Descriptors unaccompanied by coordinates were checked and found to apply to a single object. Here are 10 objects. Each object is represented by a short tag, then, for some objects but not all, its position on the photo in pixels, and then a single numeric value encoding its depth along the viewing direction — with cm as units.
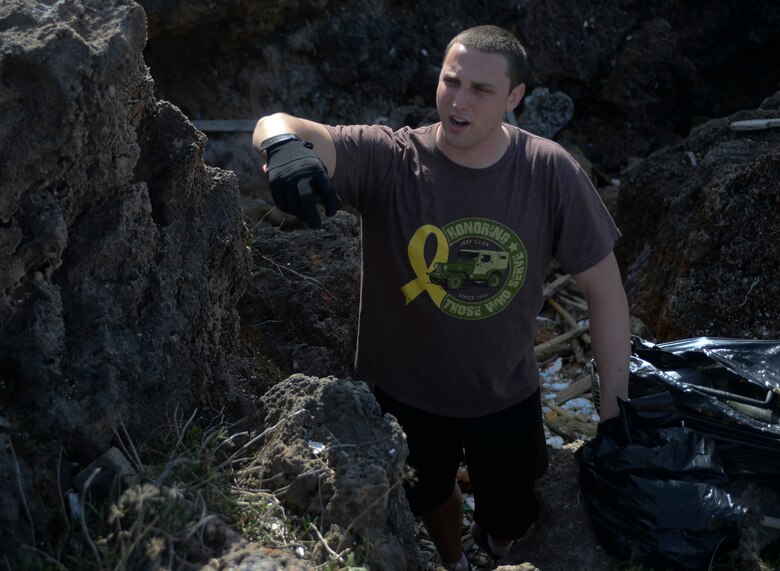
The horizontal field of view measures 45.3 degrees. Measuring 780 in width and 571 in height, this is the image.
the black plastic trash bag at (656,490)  317
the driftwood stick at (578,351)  597
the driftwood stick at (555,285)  655
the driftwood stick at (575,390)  562
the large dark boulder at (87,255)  264
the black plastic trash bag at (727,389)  342
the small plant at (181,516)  240
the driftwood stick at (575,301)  646
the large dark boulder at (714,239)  489
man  348
